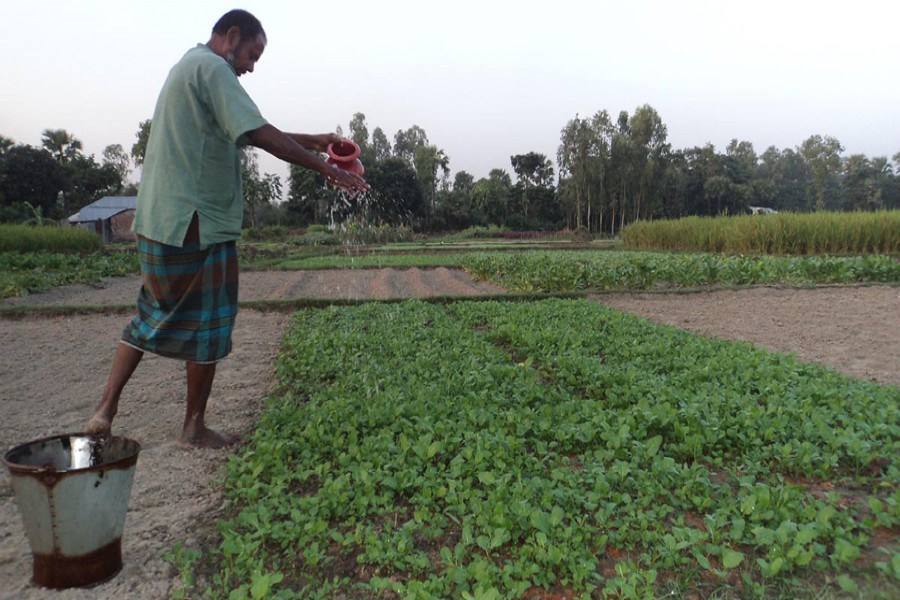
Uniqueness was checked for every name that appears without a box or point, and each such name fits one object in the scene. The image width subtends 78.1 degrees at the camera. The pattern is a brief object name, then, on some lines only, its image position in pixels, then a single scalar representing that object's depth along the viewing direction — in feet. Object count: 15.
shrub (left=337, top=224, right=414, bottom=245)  86.80
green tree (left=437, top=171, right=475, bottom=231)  138.92
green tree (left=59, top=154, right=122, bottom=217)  149.17
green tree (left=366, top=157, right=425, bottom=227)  126.52
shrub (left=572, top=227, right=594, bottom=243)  101.37
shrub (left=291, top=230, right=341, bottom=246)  91.25
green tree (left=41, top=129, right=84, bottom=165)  160.08
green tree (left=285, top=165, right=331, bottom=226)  115.96
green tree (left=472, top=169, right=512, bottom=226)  139.74
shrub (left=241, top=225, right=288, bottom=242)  103.18
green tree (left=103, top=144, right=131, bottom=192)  238.13
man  8.05
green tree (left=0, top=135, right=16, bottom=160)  135.54
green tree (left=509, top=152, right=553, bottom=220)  155.33
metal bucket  5.44
